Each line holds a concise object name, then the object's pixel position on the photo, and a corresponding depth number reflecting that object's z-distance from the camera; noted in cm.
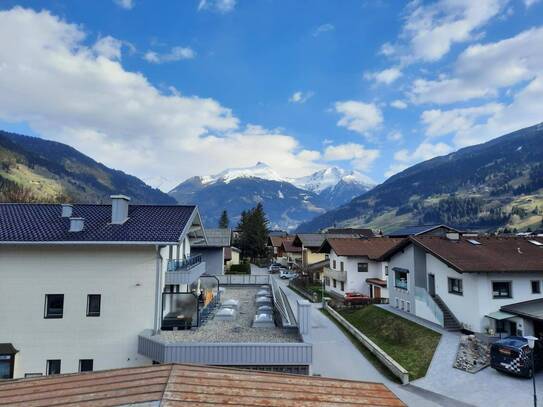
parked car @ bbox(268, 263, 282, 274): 7969
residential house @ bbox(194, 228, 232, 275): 4513
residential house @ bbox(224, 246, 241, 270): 6949
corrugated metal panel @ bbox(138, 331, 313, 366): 1507
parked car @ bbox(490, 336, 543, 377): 1838
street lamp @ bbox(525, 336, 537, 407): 1453
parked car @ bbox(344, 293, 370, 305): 4184
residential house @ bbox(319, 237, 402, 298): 4584
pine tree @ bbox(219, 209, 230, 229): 11512
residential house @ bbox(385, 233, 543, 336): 2428
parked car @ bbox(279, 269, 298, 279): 7175
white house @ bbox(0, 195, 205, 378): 1788
